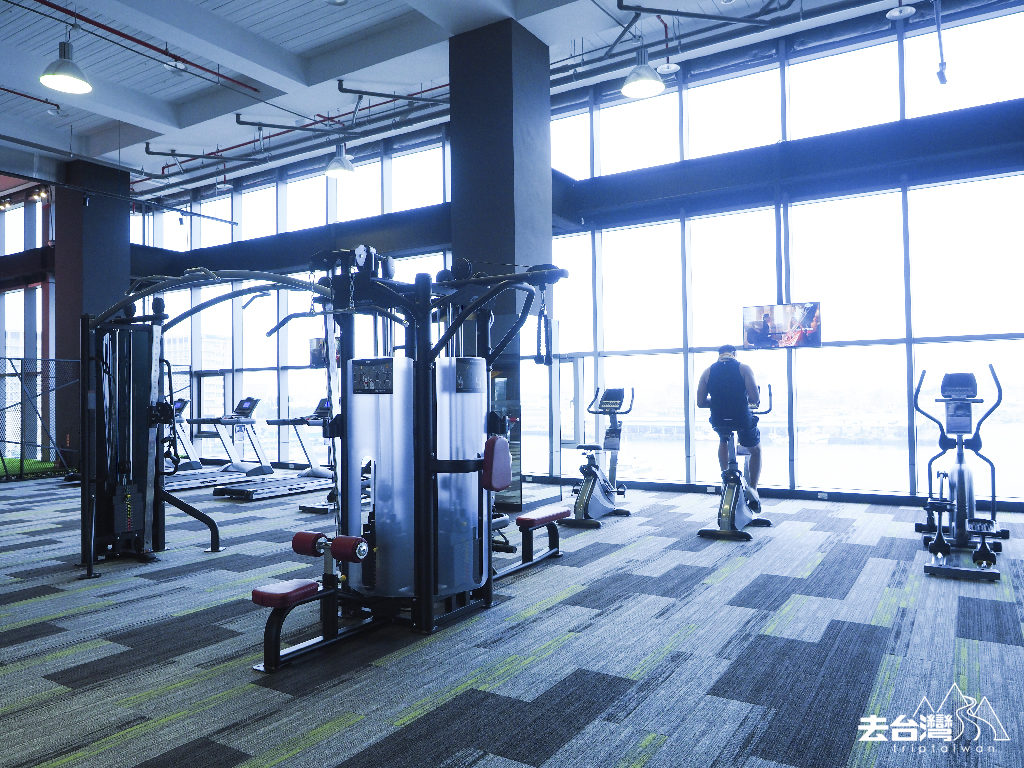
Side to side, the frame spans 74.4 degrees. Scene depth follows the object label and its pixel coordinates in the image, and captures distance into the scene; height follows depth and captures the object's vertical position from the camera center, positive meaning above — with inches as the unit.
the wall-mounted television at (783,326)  294.4 +26.5
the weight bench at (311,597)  116.1 -37.1
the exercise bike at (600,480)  248.5 -35.5
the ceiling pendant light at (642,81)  249.6 +114.2
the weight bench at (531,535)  180.3 -40.9
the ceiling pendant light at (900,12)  258.1 +143.3
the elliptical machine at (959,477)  188.1 -26.6
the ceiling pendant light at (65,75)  257.4 +123.4
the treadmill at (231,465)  366.9 -43.2
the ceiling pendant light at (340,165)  346.6 +117.6
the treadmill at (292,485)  321.7 -47.5
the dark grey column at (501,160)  271.4 +95.2
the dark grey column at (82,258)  427.8 +89.3
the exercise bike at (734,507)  220.5 -40.9
